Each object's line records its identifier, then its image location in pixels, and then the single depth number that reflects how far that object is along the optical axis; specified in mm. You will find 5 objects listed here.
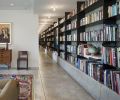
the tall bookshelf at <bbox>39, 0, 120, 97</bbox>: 2552
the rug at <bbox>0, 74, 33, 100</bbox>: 3008
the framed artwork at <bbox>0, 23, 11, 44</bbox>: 6022
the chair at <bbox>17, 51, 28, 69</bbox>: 5890
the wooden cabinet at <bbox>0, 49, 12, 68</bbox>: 5658
